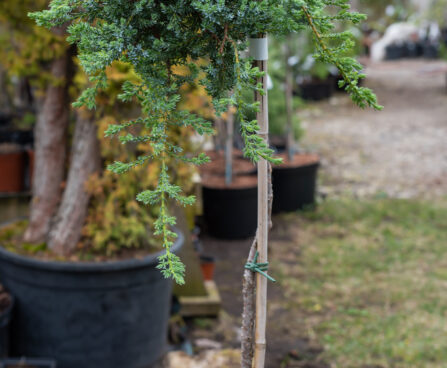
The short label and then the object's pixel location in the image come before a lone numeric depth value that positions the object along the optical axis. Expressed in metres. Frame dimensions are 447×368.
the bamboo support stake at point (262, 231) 1.32
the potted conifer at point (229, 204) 5.27
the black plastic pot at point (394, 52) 21.83
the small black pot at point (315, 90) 13.16
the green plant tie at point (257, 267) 1.44
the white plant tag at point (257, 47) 1.27
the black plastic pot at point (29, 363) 2.76
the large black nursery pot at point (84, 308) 2.69
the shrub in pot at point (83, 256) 2.71
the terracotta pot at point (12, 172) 4.77
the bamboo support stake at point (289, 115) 5.95
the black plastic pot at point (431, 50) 20.23
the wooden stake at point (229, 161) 5.04
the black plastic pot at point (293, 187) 5.98
